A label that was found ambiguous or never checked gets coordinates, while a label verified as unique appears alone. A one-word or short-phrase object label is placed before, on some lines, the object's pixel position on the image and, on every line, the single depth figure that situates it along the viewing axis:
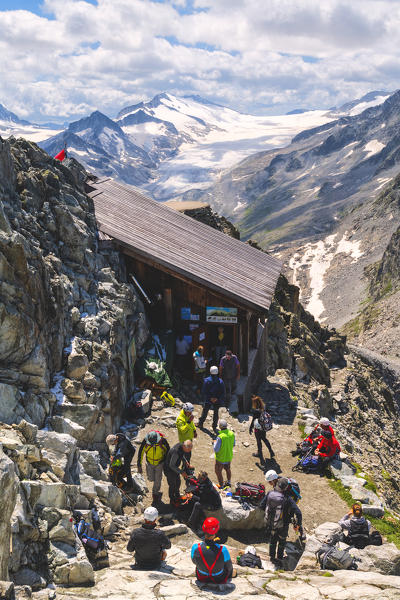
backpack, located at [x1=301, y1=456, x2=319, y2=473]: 17.89
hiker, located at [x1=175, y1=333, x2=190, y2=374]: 22.84
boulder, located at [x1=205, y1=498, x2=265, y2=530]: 13.98
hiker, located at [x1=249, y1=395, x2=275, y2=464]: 17.27
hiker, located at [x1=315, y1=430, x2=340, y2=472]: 17.97
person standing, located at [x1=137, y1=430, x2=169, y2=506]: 13.70
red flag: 27.51
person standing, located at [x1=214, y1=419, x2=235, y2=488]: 15.04
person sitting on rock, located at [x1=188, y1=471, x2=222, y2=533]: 13.01
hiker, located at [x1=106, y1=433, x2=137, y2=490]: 14.00
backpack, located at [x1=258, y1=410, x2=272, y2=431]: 17.25
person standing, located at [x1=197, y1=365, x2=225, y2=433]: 18.56
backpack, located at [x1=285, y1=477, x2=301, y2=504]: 12.70
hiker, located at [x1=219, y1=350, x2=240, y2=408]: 20.61
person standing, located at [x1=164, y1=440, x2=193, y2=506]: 13.63
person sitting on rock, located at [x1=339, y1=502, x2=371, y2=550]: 13.04
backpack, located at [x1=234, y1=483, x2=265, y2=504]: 14.77
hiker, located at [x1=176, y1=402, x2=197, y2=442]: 15.47
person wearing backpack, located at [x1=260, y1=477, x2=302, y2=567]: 12.35
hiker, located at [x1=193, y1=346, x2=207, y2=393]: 21.58
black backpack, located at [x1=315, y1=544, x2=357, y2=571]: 11.93
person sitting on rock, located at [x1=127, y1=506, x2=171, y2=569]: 10.62
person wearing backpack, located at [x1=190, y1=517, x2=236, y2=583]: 10.09
